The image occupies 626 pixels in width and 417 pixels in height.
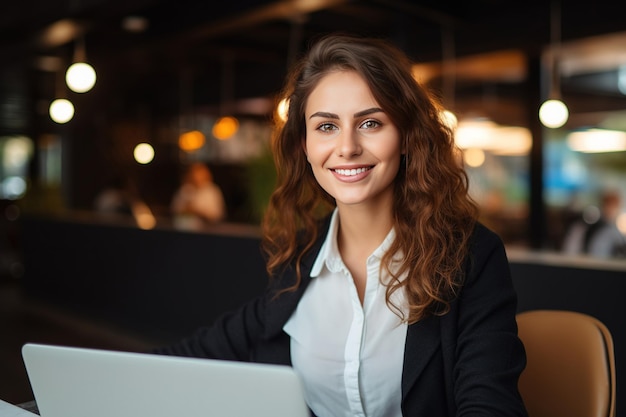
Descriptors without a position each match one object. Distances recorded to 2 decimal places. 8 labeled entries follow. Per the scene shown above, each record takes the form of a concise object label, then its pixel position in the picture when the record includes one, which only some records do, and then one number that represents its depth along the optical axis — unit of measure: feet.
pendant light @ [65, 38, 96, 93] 19.34
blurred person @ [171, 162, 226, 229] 26.80
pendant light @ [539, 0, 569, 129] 18.47
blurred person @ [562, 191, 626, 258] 18.61
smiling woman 4.37
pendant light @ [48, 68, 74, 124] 22.70
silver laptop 2.56
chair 4.81
